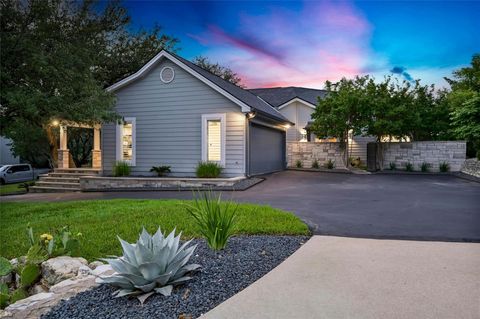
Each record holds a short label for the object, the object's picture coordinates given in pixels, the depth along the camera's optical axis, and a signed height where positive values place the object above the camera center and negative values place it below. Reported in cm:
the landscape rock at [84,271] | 382 -132
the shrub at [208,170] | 1392 -68
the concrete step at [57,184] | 1522 -141
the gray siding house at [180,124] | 1434 +131
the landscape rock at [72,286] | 330 -132
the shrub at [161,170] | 1511 -73
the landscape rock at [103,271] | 376 -131
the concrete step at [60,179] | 1555 -120
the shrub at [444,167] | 1844 -68
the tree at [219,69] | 2839 +713
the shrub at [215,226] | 430 -91
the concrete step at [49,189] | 1493 -161
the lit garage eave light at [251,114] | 1401 +161
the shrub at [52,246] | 401 -115
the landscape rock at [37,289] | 384 -152
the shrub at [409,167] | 1923 -72
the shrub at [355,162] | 2234 -52
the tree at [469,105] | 1461 +218
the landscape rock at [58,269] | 380 -130
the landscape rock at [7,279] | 418 -154
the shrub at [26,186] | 1623 -161
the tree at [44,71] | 937 +237
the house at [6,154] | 2873 -11
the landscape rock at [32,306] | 292 -135
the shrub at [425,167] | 1894 -70
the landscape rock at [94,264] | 419 -136
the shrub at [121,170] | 1530 -74
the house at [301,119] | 2430 +250
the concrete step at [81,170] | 1606 -82
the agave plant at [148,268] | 313 -108
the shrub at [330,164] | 2095 -62
